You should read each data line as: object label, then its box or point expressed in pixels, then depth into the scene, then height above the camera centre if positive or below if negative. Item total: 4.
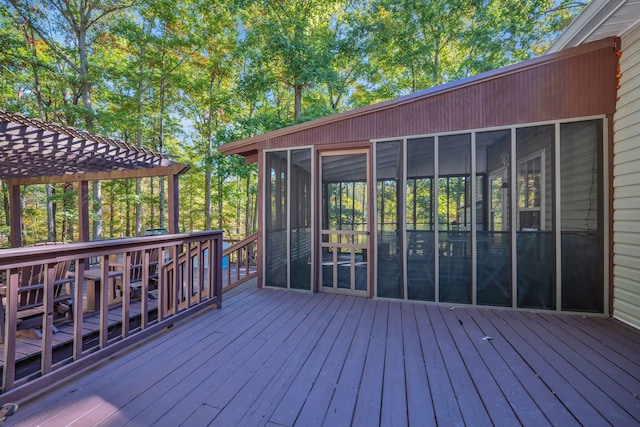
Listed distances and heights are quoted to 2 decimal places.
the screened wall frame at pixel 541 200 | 3.06 +0.11
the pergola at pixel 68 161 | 2.96 +0.80
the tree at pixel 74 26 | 7.85 +5.55
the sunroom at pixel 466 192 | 3.12 +0.26
